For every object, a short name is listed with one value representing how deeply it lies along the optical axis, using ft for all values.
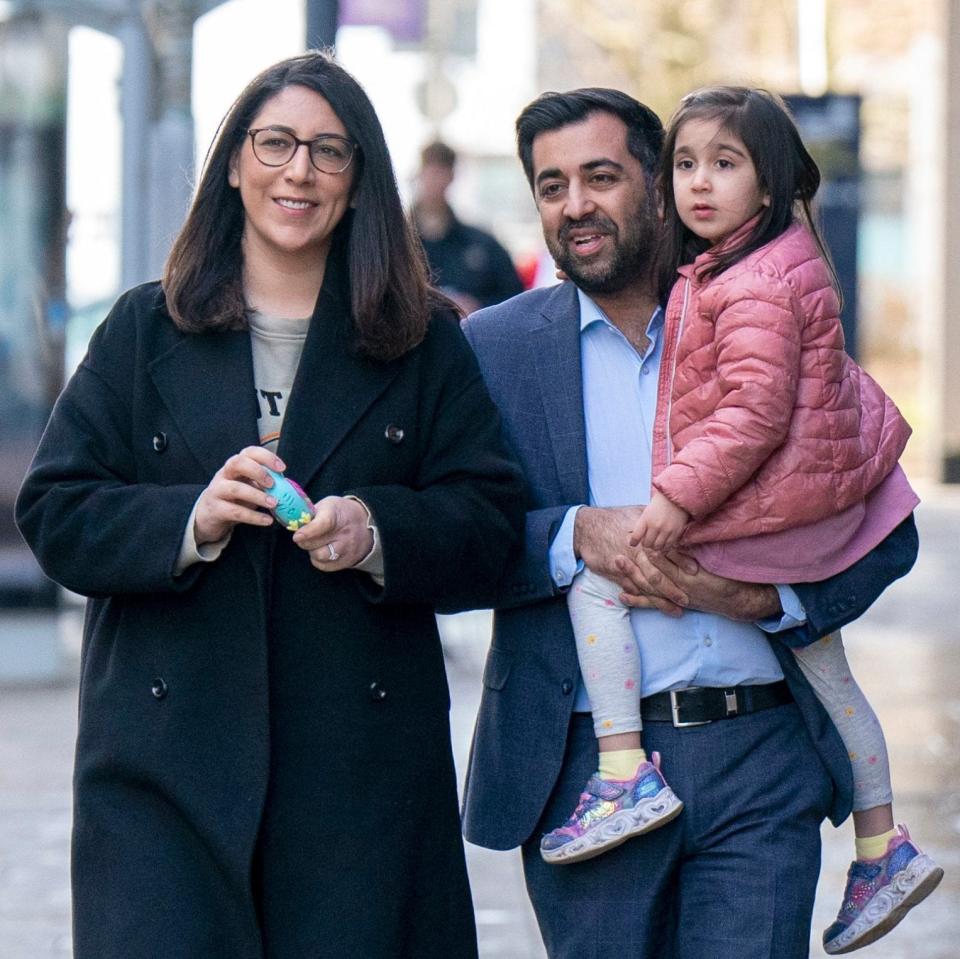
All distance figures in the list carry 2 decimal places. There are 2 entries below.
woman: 18.75
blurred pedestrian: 52.34
